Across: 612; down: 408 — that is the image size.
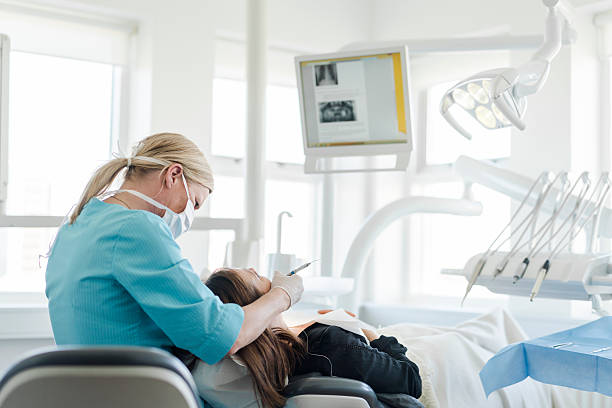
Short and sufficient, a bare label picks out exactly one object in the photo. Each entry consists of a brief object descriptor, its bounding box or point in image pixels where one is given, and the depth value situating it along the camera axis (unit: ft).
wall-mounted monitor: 8.20
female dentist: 4.53
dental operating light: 6.35
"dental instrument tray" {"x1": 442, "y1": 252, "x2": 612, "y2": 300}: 6.11
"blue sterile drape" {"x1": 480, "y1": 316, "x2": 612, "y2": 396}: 5.36
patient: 4.92
